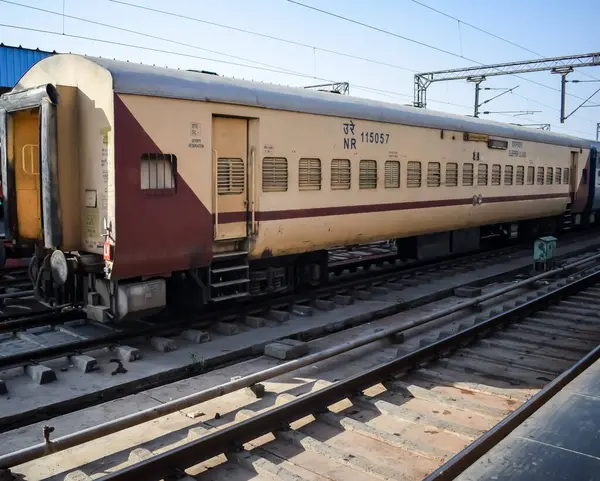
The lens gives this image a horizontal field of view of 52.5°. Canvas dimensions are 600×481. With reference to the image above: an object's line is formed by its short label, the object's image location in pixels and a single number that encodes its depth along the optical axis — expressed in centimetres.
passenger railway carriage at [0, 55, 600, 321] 776
